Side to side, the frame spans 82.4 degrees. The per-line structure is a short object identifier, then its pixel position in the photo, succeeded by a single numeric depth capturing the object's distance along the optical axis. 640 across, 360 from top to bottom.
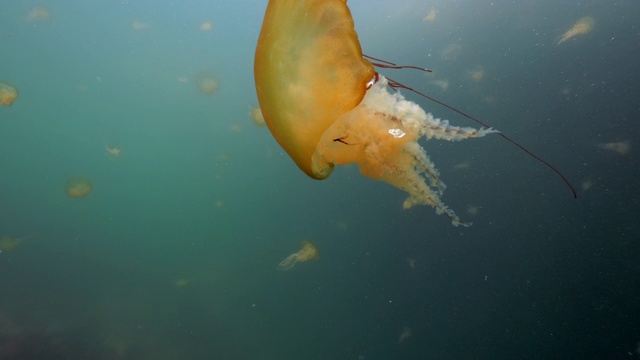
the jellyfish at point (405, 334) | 7.57
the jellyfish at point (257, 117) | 9.25
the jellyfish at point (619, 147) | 5.94
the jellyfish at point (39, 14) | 16.12
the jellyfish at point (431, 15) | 10.28
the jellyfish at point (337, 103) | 1.72
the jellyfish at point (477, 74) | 8.48
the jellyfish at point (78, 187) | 10.95
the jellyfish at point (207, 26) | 15.68
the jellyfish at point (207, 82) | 17.02
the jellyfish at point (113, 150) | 19.67
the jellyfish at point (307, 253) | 8.65
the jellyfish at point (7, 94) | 7.84
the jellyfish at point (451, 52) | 9.30
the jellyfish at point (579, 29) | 6.99
